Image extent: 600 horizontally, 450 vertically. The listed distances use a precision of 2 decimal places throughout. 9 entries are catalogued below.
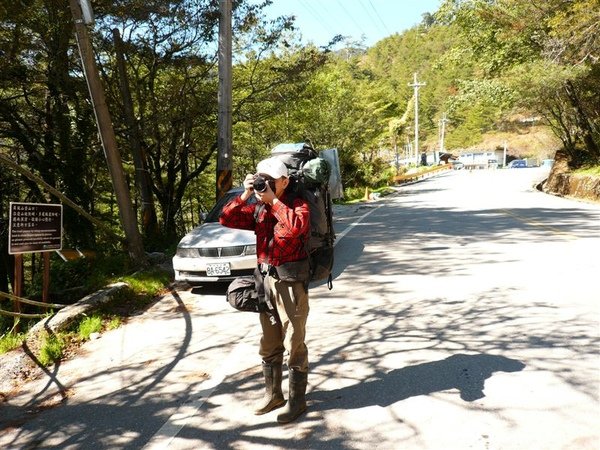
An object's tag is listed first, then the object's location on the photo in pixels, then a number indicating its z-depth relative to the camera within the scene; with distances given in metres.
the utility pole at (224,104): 10.39
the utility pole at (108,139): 7.12
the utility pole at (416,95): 47.12
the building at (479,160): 80.28
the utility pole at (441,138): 84.39
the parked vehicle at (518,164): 72.25
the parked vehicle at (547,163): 60.73
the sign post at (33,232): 5.66
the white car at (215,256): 7.01
